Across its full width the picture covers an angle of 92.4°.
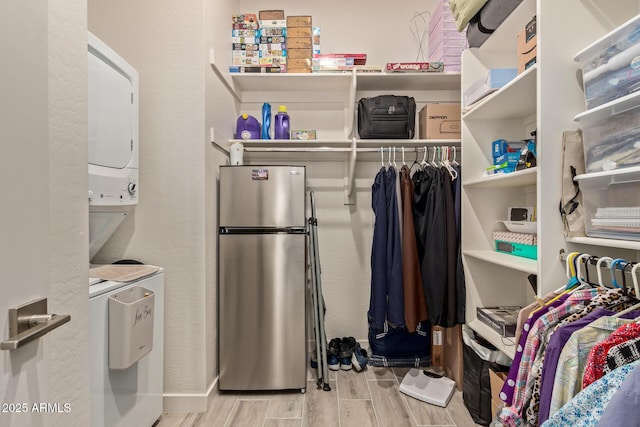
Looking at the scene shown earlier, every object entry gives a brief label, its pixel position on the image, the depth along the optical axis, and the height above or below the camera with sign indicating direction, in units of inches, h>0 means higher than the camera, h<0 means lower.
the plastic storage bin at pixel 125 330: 50.8 -19.6
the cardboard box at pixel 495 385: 59.4 -34.5
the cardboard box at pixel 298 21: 89.4 +56.1
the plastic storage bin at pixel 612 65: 37.7 +19.4
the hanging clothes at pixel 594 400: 30.1 -18.9
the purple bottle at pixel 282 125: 89.4 +25.8
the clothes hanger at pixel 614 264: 39.1 -6.7
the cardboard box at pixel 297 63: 89.4 +43.9
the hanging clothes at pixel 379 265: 78.8 -13.5
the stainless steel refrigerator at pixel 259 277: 76.5 -15.9
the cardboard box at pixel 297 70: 89.2 +41.9
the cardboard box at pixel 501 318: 61.9 -22.8
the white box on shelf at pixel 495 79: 63.5 +27.9
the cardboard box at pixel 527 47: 52.2 +29.1
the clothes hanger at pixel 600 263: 40.4 -6.9
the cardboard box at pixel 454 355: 78.6 -38.5
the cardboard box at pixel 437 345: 89.4 -39.2
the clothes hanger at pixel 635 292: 36.2 -9.7
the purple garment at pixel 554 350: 36.8 -16.8
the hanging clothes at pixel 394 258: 76.5 -11.5
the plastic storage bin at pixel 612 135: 38.6 +10.6
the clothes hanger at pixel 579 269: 43.8 -8.4
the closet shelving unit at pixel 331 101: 86.8 +36.4
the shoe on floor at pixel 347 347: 91.1 -40.9
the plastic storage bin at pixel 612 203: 39.6 +1.3
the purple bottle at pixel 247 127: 90.1 +25.8
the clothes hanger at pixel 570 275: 45.1 -9.5
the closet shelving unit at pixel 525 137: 48.0 +14.4
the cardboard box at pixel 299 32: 89.5 +53.0
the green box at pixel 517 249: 59.9 -7.8
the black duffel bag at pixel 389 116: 85.3 +27.0
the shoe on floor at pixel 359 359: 89.0 -43.3
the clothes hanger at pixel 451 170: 79.4 +11.1
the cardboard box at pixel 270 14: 89.3 +58.1
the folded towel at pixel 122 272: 54.6 -10.9
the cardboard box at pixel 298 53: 89.7 +46.9
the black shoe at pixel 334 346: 93.2 -41.2
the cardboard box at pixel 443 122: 87.3 +25.9
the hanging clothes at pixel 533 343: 40.9 -17.6
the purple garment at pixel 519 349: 43.0 -19.5
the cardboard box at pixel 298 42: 89.6 +49.9
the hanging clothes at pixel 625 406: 26.1 -16.8
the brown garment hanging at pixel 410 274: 76.2 -15.5
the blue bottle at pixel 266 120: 89.5 +27.5
